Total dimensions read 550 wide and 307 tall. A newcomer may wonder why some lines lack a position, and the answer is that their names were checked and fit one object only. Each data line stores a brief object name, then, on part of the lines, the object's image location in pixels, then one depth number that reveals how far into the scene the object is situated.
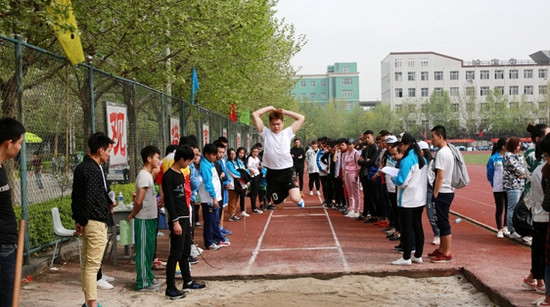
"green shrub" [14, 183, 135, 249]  7.92
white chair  7.68
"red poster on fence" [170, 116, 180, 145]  13.82
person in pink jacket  13.14
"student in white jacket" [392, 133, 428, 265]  7.64
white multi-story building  97.75
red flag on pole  21.08
